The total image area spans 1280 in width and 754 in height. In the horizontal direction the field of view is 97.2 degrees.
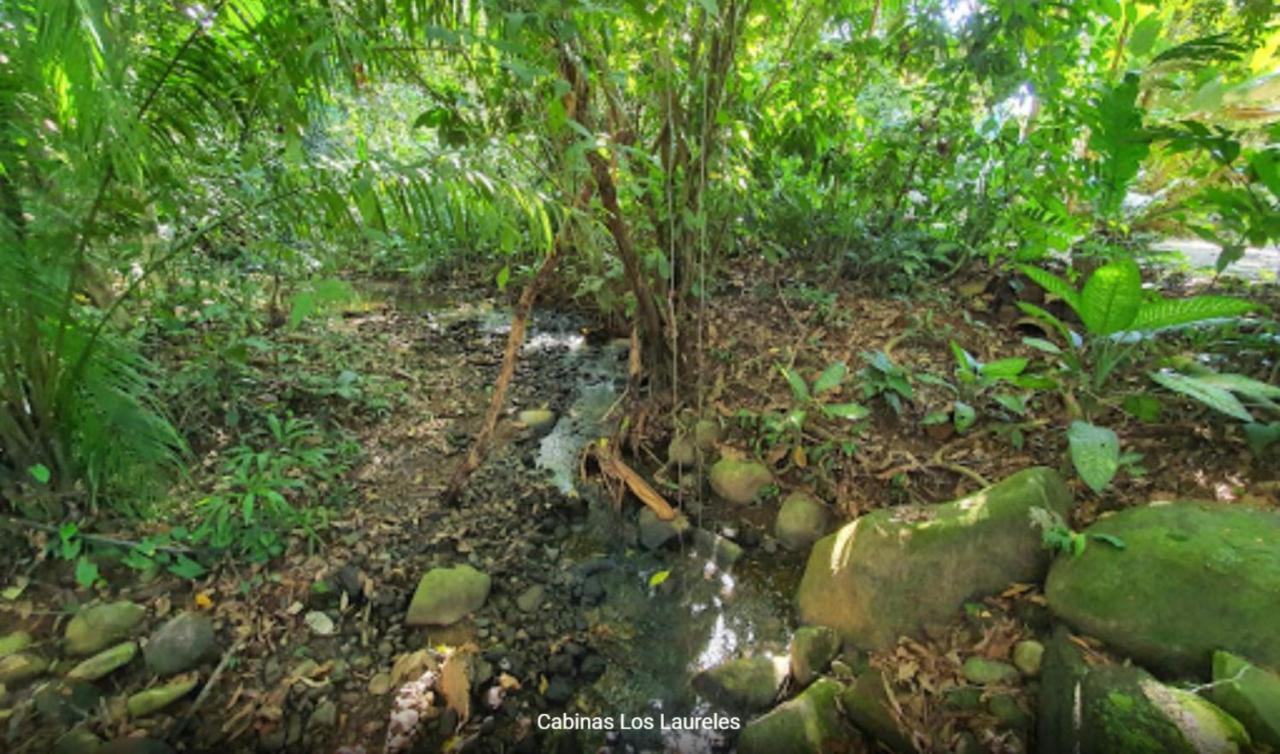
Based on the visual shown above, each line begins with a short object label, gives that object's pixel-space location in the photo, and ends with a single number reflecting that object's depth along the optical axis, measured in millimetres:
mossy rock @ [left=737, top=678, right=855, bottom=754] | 1650
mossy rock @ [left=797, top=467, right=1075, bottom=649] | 1879
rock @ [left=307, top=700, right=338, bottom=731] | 1695
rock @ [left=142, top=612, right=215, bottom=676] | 1739
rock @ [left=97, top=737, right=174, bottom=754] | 1499
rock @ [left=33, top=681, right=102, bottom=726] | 1557
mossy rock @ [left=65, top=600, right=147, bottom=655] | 1735
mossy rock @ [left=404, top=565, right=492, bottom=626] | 2076
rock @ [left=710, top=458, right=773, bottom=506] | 2721
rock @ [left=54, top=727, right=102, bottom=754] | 1484
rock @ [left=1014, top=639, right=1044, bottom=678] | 1633
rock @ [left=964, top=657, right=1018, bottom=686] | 1644
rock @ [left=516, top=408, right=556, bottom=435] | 3395
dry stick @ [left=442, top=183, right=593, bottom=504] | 2510
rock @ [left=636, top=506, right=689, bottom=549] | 2594
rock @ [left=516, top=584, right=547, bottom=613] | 2211
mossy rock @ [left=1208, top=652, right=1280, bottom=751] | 1243
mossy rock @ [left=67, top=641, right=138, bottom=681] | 1663
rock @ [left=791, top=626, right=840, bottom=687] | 1910
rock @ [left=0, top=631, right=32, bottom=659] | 1665
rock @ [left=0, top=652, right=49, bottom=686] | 1607
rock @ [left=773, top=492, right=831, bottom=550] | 2471
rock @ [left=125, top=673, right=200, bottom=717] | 1616
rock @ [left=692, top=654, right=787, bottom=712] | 1888
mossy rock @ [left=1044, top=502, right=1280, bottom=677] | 1446
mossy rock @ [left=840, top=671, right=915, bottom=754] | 1589
